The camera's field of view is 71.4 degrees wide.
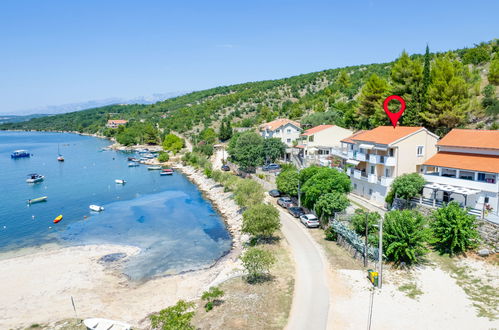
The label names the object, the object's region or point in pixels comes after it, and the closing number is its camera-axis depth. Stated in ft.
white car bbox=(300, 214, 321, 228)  125.39
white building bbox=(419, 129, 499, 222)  103.09
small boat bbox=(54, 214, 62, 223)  168.90
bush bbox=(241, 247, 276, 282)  86.69
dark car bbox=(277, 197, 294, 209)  149.28
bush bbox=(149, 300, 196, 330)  60.95
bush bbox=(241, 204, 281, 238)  113.50
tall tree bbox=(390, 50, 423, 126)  159.84
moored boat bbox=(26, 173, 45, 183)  266.57
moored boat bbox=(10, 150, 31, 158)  407.60
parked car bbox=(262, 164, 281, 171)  212.23
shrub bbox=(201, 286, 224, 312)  77.99
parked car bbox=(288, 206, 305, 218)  137.00
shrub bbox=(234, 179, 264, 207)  146.92
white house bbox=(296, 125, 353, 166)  203.51
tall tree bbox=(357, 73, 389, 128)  179.63
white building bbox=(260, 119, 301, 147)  251.80
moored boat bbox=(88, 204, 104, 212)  187.48
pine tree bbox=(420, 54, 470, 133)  147.33
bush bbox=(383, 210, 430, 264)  88.63
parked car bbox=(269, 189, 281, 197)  167.84
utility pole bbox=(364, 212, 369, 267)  93.04
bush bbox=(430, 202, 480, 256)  91.86
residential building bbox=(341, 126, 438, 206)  129.90
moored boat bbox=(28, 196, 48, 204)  207.72
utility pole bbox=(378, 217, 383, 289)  79.65
